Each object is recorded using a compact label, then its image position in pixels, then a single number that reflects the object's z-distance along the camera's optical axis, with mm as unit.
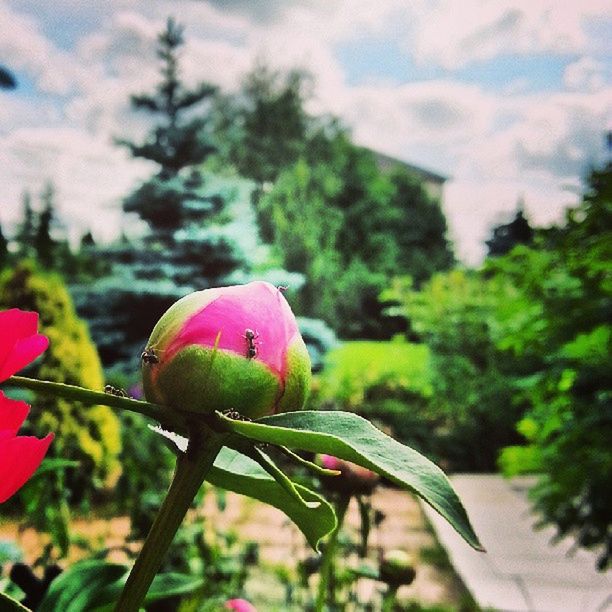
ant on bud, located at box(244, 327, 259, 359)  239
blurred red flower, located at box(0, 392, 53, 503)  184
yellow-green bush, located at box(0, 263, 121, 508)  2832
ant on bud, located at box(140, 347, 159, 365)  242
